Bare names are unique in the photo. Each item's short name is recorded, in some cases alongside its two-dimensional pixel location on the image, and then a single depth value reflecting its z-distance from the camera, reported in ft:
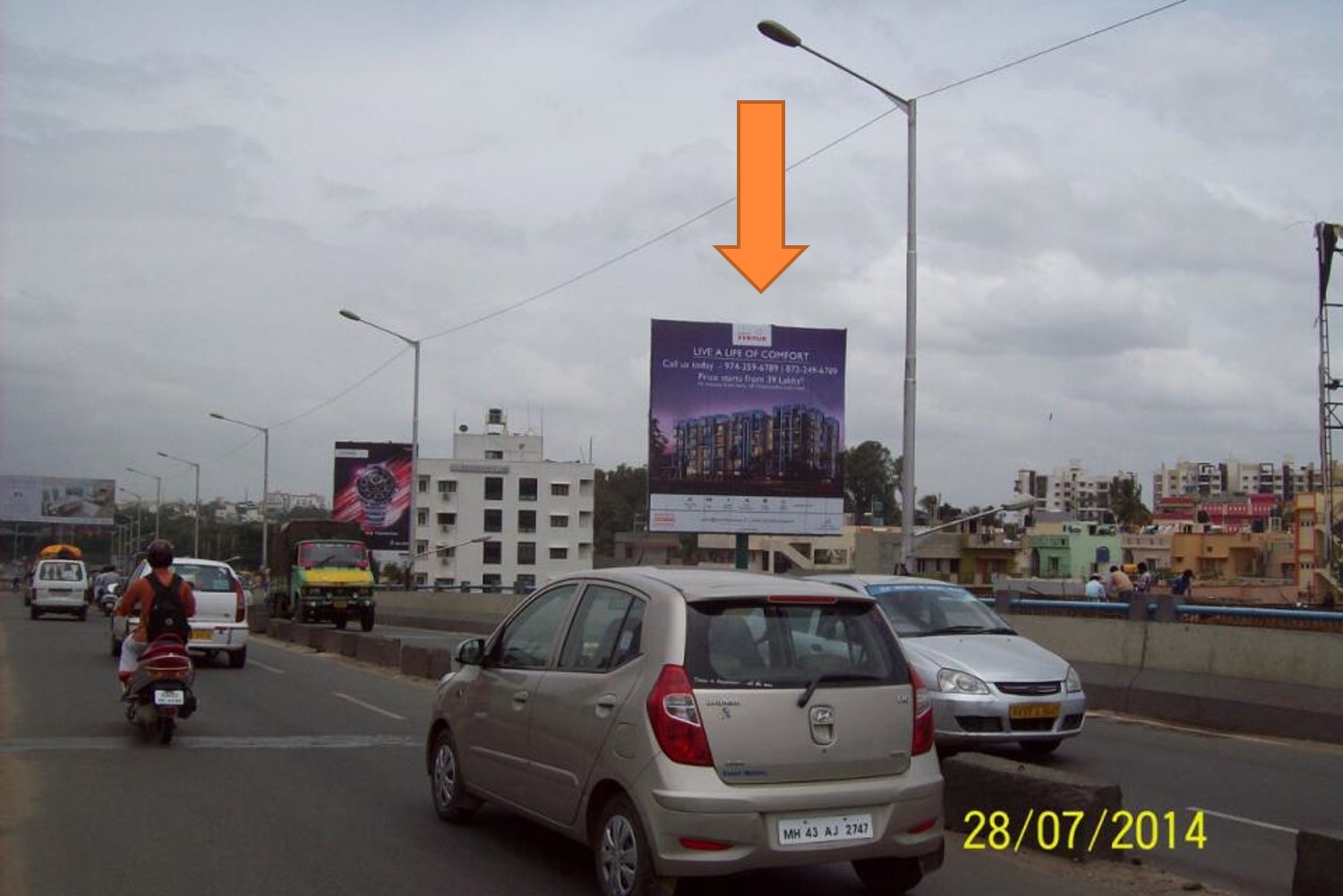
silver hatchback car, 19.47
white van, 126.93
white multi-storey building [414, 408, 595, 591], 316.60
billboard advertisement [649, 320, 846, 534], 109.19
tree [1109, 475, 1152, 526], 413.80
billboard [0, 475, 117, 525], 340.39
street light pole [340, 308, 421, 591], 150.00
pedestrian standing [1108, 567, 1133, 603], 91.90
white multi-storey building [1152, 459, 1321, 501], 540.56
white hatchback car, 64.28
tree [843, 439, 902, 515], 327.47
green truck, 123.24
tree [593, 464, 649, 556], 387.75
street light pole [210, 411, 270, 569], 191.31
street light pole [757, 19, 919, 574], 65.00
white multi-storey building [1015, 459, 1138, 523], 397.60
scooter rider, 38.58
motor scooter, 37.99
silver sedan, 35.22
